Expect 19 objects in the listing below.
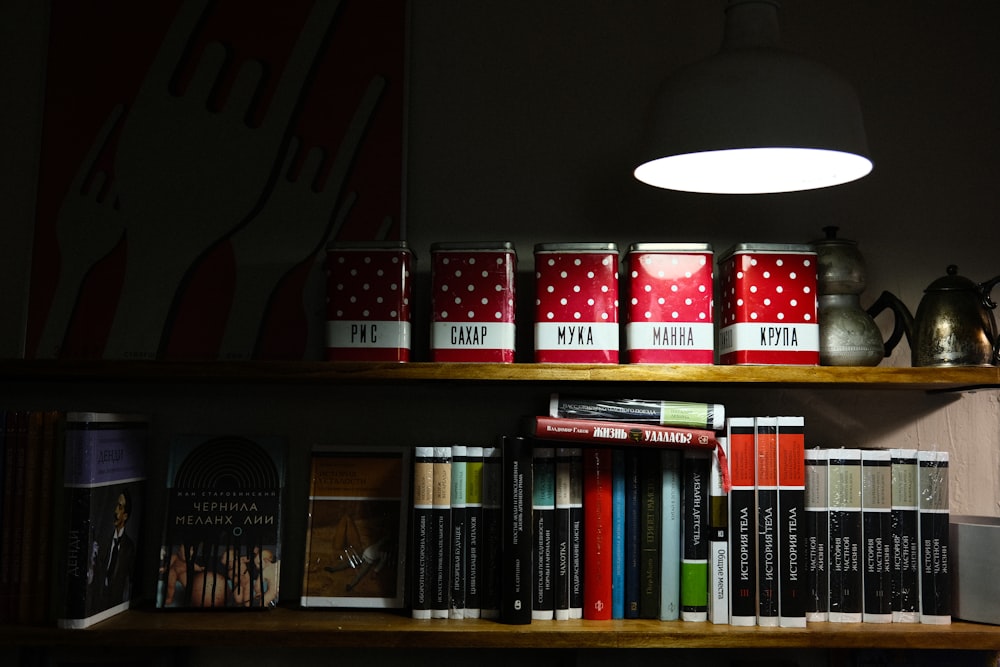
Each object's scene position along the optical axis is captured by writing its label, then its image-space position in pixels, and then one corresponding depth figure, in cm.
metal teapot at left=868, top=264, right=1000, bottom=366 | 158
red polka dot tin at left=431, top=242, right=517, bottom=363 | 156
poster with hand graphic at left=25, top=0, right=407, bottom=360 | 176
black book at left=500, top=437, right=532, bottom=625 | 153
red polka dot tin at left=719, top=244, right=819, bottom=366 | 155
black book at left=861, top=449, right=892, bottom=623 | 157
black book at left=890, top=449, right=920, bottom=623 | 157
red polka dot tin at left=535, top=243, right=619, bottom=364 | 156
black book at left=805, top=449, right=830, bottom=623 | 157
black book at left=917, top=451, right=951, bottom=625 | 156
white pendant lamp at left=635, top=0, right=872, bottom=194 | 115
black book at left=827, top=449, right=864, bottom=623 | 157
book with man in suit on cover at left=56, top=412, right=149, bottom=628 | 150
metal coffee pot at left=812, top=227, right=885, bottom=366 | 160
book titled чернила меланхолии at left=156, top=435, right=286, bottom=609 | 163
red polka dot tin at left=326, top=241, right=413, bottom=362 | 157
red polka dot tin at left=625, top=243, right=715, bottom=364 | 156
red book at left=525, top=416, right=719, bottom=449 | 152
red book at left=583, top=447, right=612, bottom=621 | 158
